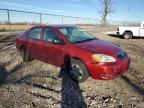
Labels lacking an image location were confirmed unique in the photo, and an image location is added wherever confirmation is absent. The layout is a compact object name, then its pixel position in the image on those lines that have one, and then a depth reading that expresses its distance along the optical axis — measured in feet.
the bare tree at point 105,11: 103.42
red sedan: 9.39
